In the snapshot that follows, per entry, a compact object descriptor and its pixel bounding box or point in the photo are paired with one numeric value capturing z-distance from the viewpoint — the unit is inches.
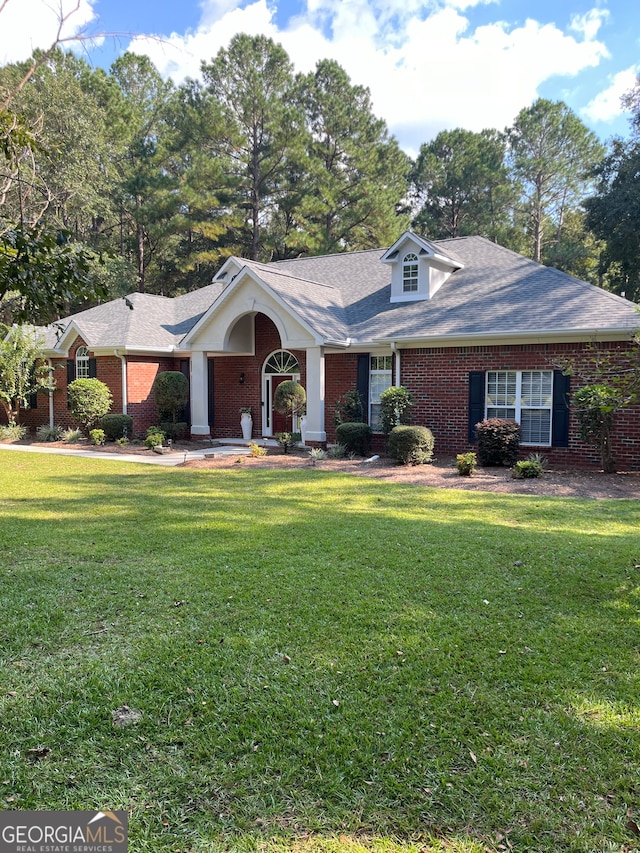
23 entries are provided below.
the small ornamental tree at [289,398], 618.2
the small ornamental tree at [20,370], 755.4
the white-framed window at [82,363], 788.6
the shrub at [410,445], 528.1
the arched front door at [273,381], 714.2
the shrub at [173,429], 725.9
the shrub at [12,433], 773.3
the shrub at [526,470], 452.8
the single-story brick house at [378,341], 526.0
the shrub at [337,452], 582.2
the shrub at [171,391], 709.9
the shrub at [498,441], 504.7
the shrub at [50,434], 763.4
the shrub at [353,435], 580.1
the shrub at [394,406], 570.3
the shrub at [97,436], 693.9
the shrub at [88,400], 711.1
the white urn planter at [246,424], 715.4
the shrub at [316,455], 555.8
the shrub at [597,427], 469.1
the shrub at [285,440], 611.2
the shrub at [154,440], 655.8
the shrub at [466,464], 462.3
